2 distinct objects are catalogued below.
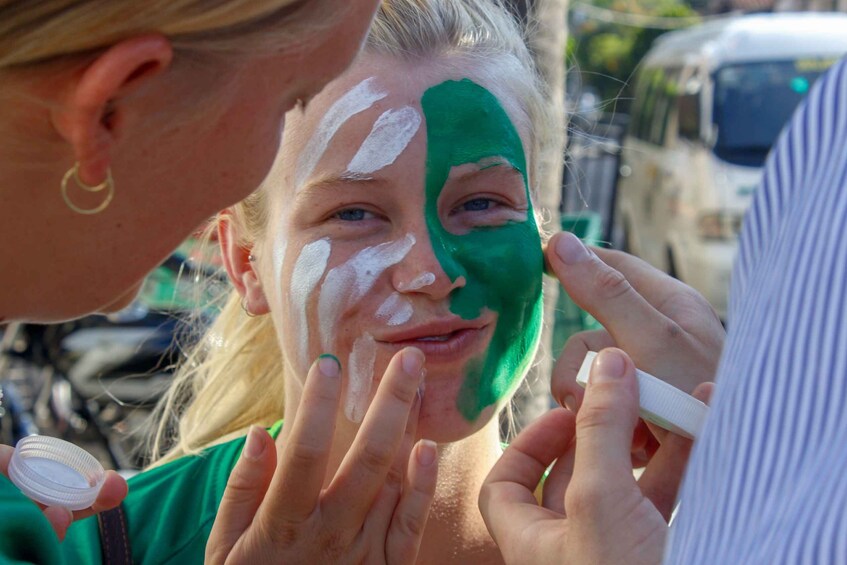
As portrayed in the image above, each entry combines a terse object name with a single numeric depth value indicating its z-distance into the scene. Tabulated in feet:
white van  19.84
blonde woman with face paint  5.16
